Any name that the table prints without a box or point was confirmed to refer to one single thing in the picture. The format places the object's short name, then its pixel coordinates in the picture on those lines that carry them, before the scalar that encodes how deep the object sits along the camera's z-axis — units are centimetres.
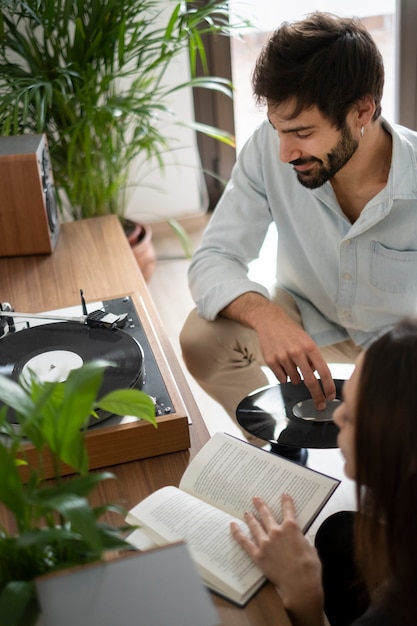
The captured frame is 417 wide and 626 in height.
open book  94
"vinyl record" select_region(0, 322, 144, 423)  119
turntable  115
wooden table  92
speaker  173
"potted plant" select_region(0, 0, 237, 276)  204
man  154
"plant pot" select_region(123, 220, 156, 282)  254
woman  83
